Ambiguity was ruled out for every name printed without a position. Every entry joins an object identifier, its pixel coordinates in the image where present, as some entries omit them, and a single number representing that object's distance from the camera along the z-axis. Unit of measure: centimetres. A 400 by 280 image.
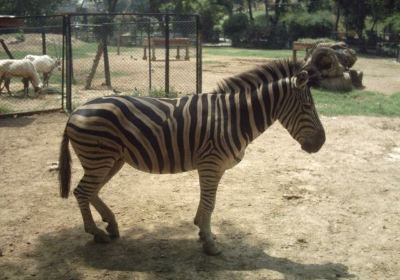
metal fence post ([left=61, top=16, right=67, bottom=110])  1084
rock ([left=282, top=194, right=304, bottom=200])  611
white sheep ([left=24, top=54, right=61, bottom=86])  1396
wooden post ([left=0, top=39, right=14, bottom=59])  1325
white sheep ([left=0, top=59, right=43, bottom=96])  1255
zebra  452
